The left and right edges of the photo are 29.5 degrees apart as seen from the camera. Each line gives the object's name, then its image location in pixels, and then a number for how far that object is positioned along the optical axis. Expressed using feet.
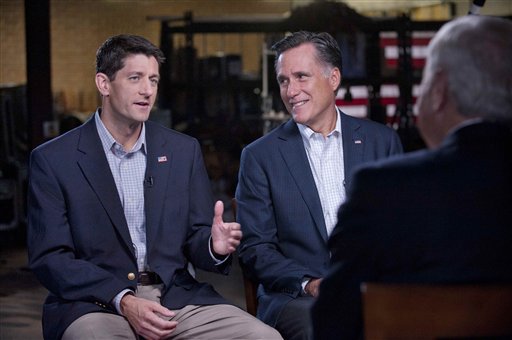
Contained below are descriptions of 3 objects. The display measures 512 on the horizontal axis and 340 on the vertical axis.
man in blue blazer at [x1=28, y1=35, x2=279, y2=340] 8.84
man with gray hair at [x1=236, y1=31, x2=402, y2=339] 9.41
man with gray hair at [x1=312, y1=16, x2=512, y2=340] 5.23
